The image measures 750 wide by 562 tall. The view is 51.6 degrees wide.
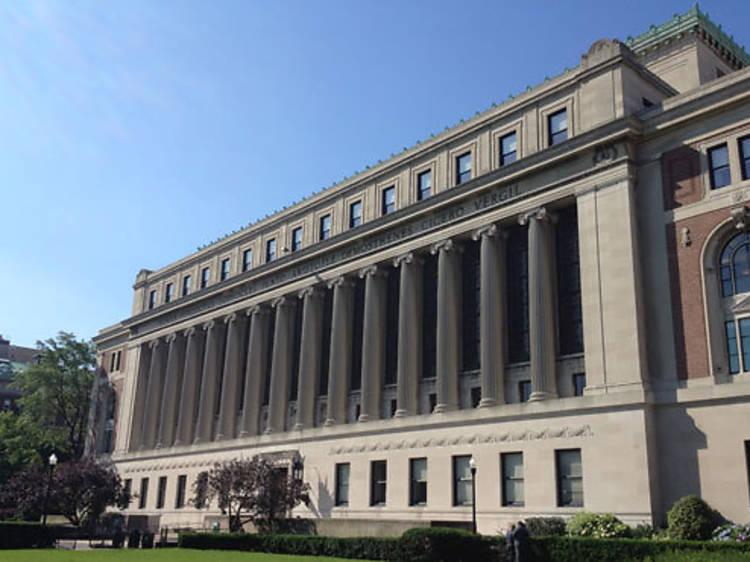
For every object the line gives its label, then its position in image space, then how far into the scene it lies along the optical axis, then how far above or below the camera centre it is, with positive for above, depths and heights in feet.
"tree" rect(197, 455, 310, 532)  166.09 +4.42
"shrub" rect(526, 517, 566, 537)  117.70 -0.82
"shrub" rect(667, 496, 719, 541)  104.58 +0.65
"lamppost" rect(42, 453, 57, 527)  176.92 +5.19
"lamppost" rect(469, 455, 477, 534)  118.44 +7.51
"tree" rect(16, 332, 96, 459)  308.60 +45.66
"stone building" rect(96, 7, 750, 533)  117.50 +37.75
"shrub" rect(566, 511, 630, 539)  109.77 -0.61
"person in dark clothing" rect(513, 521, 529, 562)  89.81 -2.50
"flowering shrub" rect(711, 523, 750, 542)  95.84 -0.91
